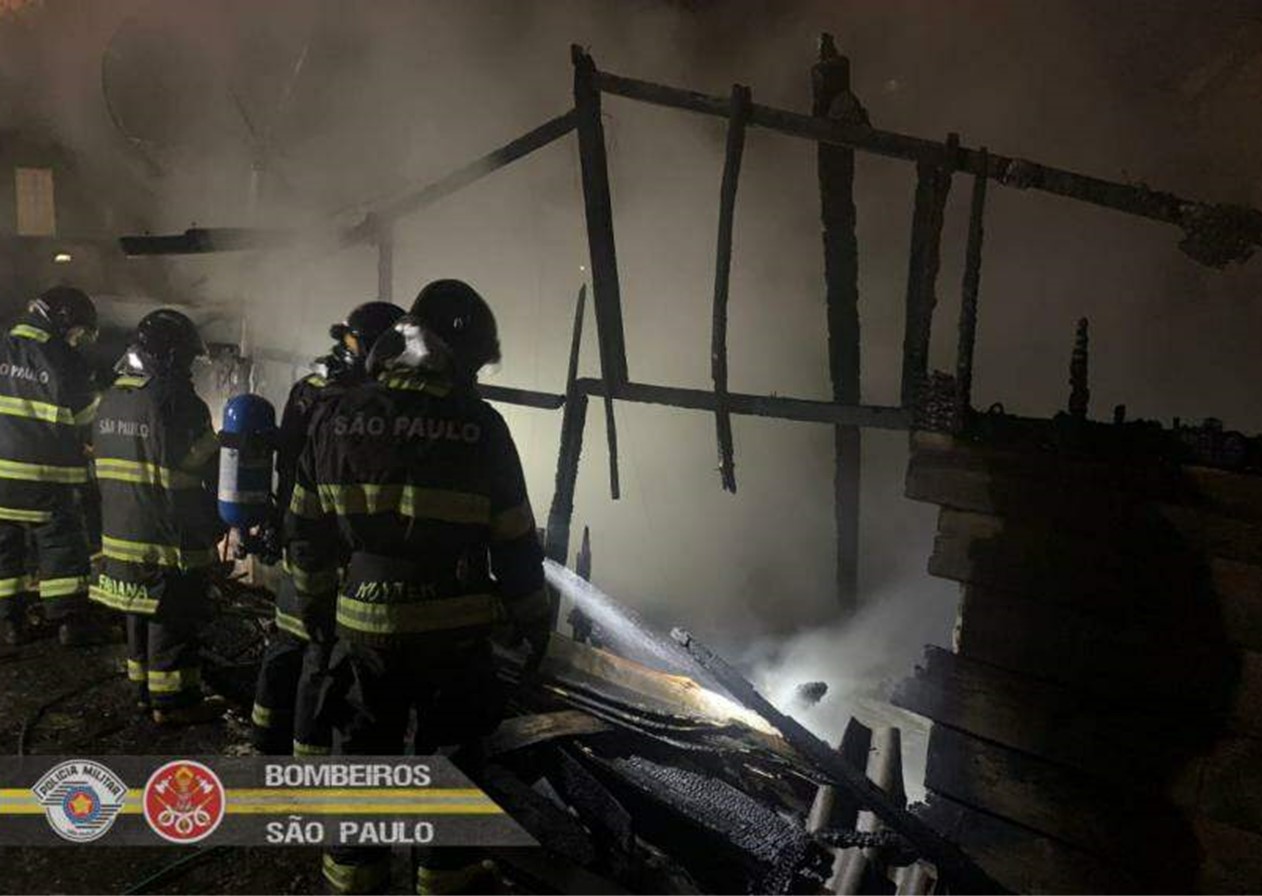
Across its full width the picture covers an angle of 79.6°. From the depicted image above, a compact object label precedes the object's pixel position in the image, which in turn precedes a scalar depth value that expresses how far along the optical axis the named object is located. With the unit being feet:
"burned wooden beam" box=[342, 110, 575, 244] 14.57
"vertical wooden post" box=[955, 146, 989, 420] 11.36
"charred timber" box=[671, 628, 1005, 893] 10.48
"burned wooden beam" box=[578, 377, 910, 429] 12.02
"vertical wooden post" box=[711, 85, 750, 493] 12.98
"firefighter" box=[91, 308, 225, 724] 13.09
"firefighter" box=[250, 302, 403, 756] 12.06
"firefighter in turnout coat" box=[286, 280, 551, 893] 8.50
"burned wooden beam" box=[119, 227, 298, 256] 17.49
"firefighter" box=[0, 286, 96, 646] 15.43
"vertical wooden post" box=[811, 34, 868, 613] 13.24
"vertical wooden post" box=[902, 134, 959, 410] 11.71
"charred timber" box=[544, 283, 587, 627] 16.65
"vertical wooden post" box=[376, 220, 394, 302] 18.21
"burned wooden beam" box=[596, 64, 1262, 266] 10.18
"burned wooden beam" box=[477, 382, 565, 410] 16.71
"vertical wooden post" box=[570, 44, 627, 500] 14.05
